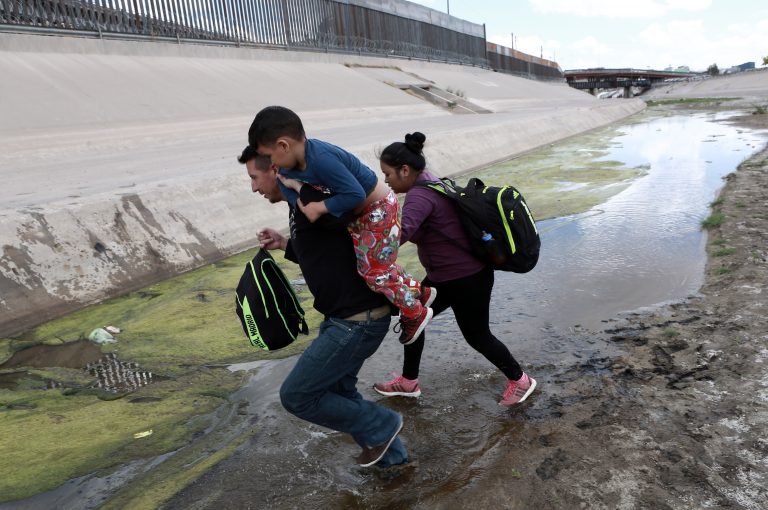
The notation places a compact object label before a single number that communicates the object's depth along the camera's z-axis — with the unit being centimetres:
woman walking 324
